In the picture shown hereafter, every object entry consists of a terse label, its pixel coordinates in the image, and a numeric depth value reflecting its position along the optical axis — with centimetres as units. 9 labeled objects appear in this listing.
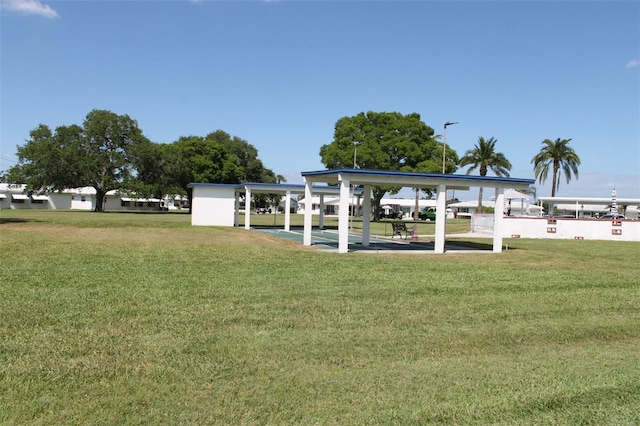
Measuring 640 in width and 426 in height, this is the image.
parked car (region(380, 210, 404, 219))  7412
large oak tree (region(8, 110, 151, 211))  5812
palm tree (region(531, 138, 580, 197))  6159
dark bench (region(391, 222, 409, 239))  2508
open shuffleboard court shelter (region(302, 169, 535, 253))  1748
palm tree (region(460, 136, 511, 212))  6034
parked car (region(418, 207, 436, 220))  6944
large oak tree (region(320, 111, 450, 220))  5244
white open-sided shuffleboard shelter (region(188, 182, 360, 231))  3328
